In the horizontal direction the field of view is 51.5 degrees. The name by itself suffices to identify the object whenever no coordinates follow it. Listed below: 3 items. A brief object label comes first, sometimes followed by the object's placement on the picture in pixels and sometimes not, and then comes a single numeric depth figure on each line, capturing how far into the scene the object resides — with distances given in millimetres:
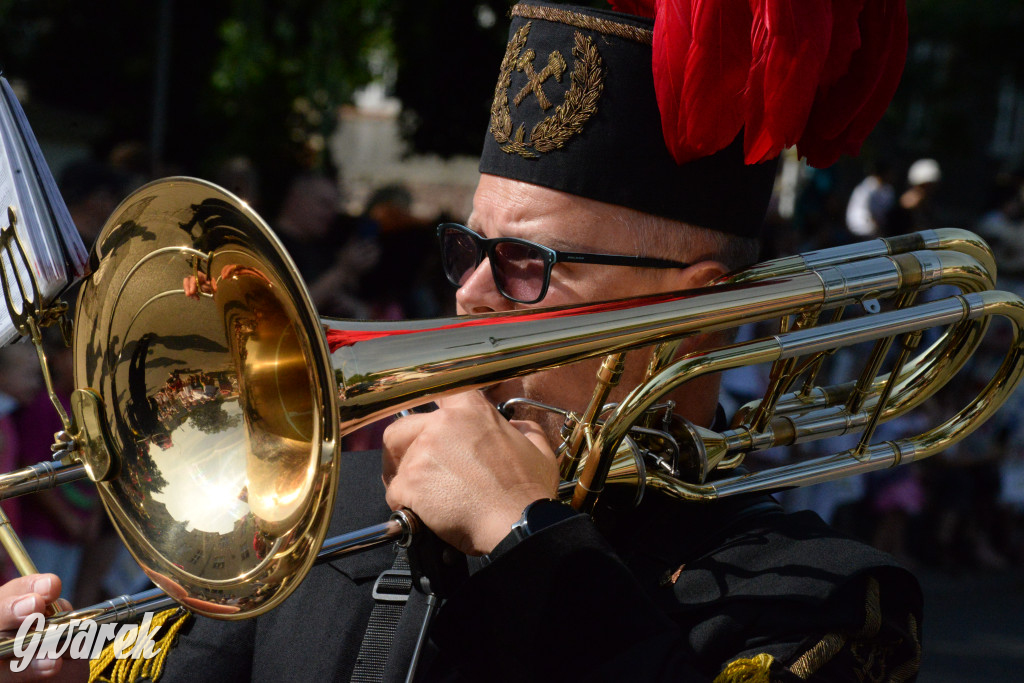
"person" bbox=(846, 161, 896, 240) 8883
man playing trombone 1510
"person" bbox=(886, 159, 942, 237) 8131
